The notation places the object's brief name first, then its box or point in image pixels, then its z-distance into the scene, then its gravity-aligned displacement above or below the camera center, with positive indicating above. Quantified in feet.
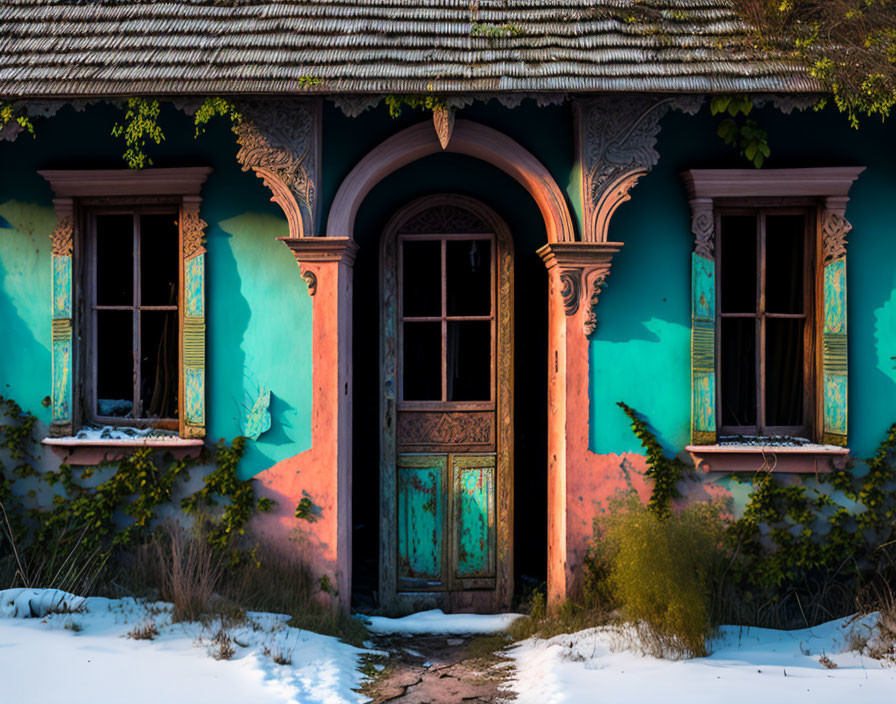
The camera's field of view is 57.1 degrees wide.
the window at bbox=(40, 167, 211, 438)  19.25 +1.68
